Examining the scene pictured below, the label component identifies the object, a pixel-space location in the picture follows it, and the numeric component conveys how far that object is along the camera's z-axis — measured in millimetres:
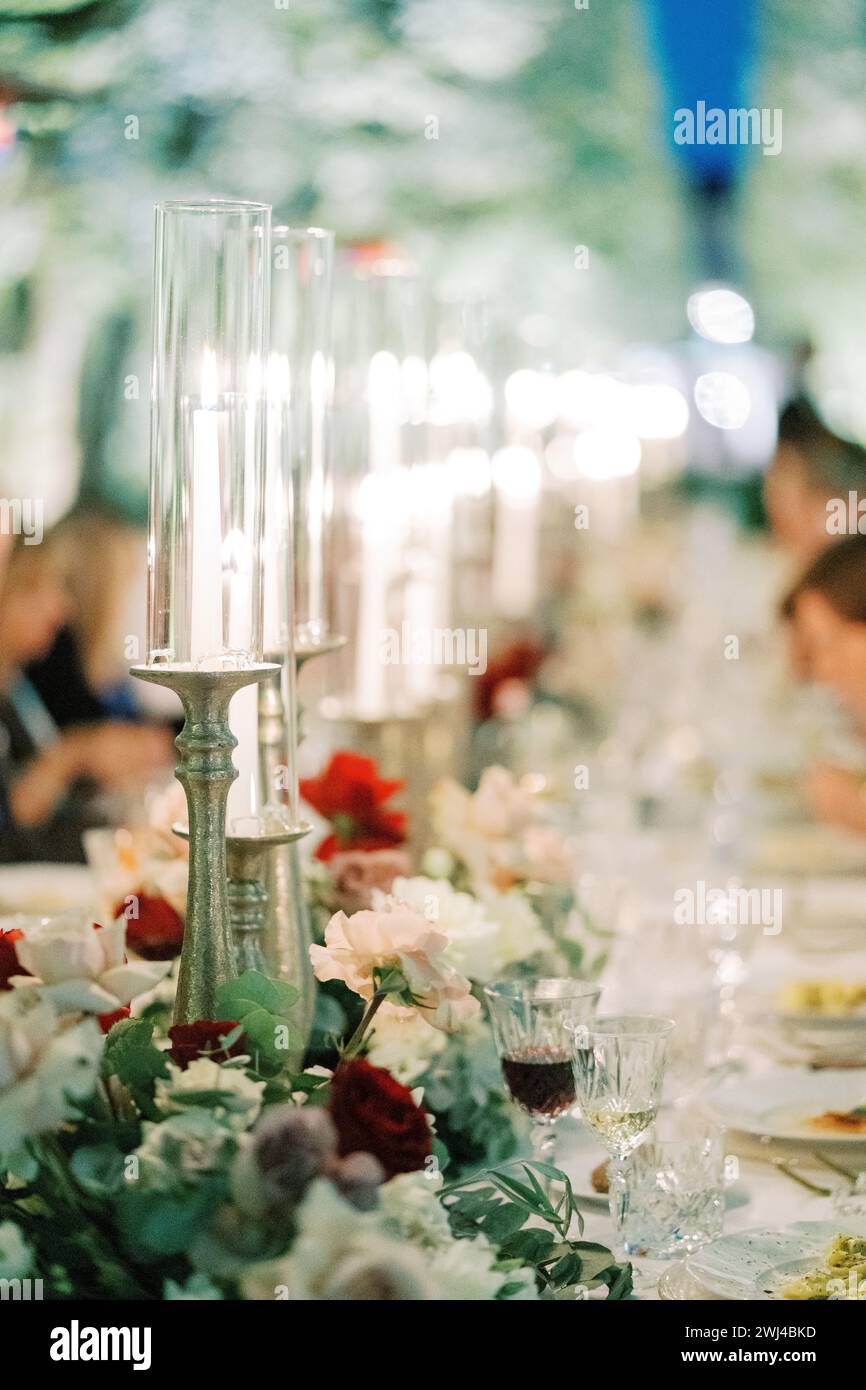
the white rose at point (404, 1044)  1326
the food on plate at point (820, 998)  2189
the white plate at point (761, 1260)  1303
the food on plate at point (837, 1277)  1290
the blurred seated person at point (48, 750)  4098
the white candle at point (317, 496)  1731
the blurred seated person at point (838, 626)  3320
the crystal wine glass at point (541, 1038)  1428
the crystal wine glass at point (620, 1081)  1368
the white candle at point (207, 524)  1328
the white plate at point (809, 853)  3227
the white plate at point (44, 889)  2604
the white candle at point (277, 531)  1477
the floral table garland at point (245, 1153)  1030
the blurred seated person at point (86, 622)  4473
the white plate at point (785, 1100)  1716
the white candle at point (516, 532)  6172
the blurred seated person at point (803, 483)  4594
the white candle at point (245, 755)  1465
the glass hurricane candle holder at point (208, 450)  1323
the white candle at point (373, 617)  2746
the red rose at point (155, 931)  1633
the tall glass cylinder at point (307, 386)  1683
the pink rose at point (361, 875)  1795
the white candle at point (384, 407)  2537
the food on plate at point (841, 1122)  1708
